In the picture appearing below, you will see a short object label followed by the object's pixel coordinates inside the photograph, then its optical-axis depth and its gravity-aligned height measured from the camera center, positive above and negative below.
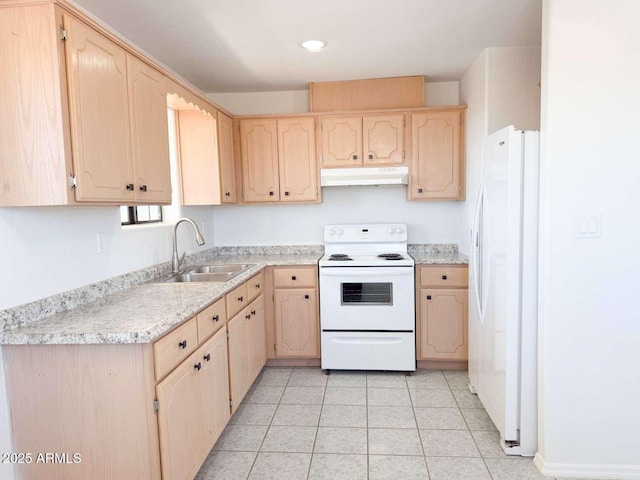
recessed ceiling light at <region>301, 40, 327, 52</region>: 2.60 +1.13
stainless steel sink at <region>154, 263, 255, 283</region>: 2.70 -0.40
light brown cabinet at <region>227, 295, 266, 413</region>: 2.42 -0.89
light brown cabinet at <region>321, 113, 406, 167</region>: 3.35 +0.63
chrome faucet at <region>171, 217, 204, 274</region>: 2.80 -0.27
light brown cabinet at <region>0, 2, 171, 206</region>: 1.44 +0.42
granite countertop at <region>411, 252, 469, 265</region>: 3.12 -0.37
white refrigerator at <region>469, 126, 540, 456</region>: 2.02 -0.38
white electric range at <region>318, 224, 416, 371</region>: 3.10 -0.78
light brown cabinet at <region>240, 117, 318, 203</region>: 3.46 +0.50
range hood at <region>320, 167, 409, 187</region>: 3.34 +0.32
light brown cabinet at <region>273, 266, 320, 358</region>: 3.27 -0.80
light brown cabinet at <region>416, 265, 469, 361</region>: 3.14 -0.79
